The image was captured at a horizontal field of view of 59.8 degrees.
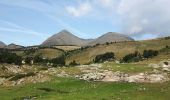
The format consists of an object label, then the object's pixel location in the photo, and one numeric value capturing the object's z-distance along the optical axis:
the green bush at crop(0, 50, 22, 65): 76.29
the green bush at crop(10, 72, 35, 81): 41.86
